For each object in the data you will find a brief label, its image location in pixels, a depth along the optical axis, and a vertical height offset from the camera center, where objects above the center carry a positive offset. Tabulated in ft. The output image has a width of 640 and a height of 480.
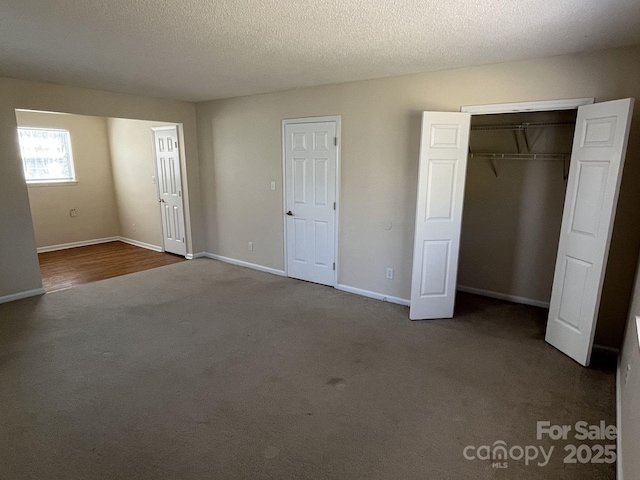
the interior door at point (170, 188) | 19.10 -1.05
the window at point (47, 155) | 20.30 +0.75
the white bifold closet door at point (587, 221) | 8.41 -1.21
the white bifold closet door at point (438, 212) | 10.94 -1.28
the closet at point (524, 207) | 8.81 -1.12
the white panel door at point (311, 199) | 14.52 -1.19
